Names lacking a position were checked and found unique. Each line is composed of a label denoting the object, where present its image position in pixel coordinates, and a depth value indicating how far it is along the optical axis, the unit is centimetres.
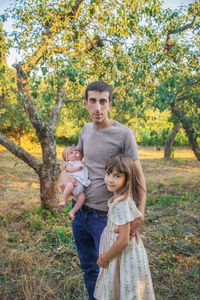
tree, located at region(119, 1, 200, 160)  410
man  187
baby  208
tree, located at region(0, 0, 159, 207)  381
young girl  161
